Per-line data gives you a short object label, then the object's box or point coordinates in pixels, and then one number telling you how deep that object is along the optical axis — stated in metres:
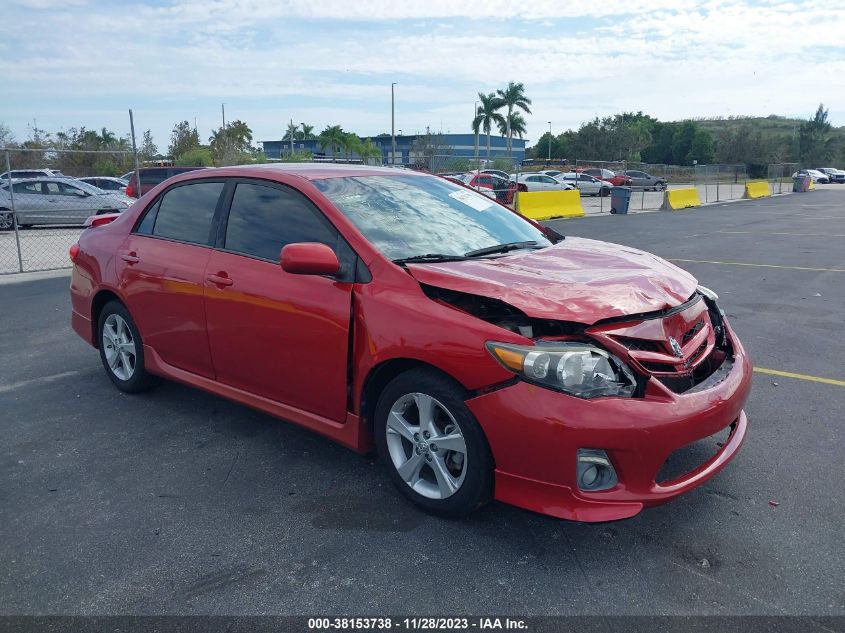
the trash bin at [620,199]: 24.72
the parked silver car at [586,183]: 38.16
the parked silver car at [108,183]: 22.07
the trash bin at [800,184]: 44.76
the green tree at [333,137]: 72.75
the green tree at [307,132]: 87.44
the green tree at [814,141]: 81.25
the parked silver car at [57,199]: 18.47
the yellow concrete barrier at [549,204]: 21.69
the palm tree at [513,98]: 82.50
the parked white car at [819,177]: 60.04
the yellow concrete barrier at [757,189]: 37.12
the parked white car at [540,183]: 33.84
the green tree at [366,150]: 64.75
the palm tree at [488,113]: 81.81
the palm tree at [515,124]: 83.12
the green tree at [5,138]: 33.12
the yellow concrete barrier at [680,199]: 28.22
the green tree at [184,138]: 41.28
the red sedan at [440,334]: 2.90
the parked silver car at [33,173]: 20.00
